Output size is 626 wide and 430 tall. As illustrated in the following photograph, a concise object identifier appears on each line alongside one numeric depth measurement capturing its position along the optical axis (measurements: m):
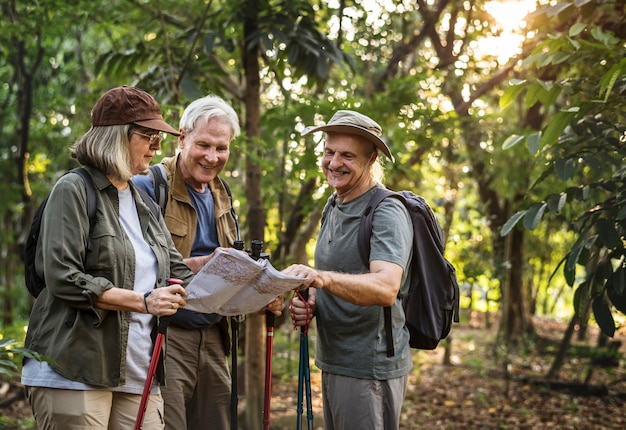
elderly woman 2.38
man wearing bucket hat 2.58
